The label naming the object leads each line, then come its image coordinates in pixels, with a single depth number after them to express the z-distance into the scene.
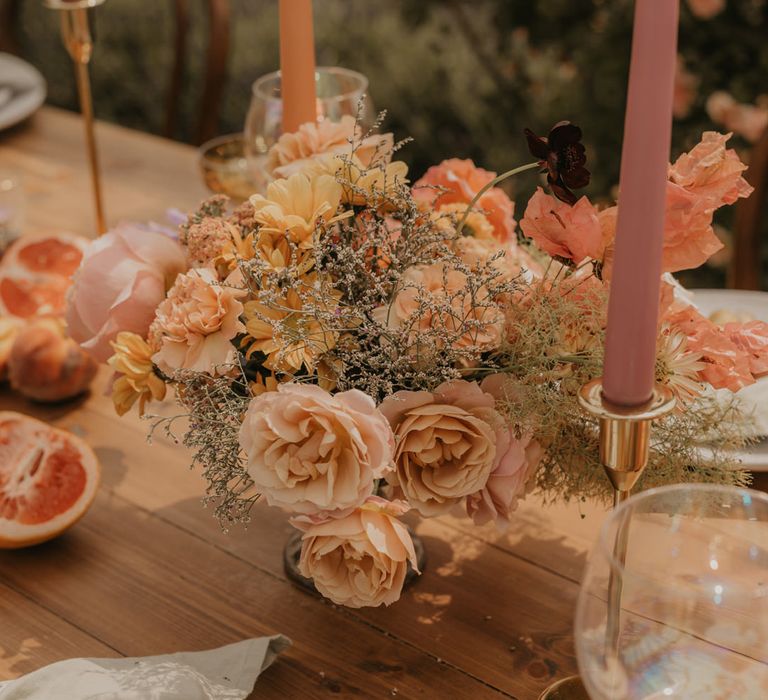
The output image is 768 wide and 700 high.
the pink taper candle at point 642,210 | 0.52
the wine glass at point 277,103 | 1.20
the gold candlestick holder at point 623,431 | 0.58
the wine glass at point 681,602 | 0.54
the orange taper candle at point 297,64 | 0.88
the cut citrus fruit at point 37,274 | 1.30
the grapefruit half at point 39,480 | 0.94
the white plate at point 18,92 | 1.90
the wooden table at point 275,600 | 0.82
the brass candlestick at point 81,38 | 1.40
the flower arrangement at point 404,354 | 0.72
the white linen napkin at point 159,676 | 0.74
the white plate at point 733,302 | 1.13
